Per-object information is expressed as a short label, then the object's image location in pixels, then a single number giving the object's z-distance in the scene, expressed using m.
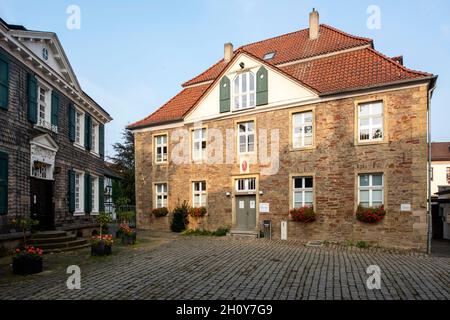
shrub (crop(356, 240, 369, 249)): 13.60
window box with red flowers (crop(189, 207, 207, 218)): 18.05
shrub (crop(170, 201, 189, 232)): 18.52
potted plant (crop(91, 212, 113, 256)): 10.91
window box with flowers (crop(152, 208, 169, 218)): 19.31
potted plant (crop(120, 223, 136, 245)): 13.80
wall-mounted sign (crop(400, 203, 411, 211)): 13.10
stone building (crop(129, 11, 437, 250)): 13.43
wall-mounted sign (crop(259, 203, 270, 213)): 16.25
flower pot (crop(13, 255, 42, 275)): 8.40
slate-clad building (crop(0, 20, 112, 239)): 10.91
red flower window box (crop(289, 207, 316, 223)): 14.78
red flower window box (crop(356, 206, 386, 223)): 13.42
